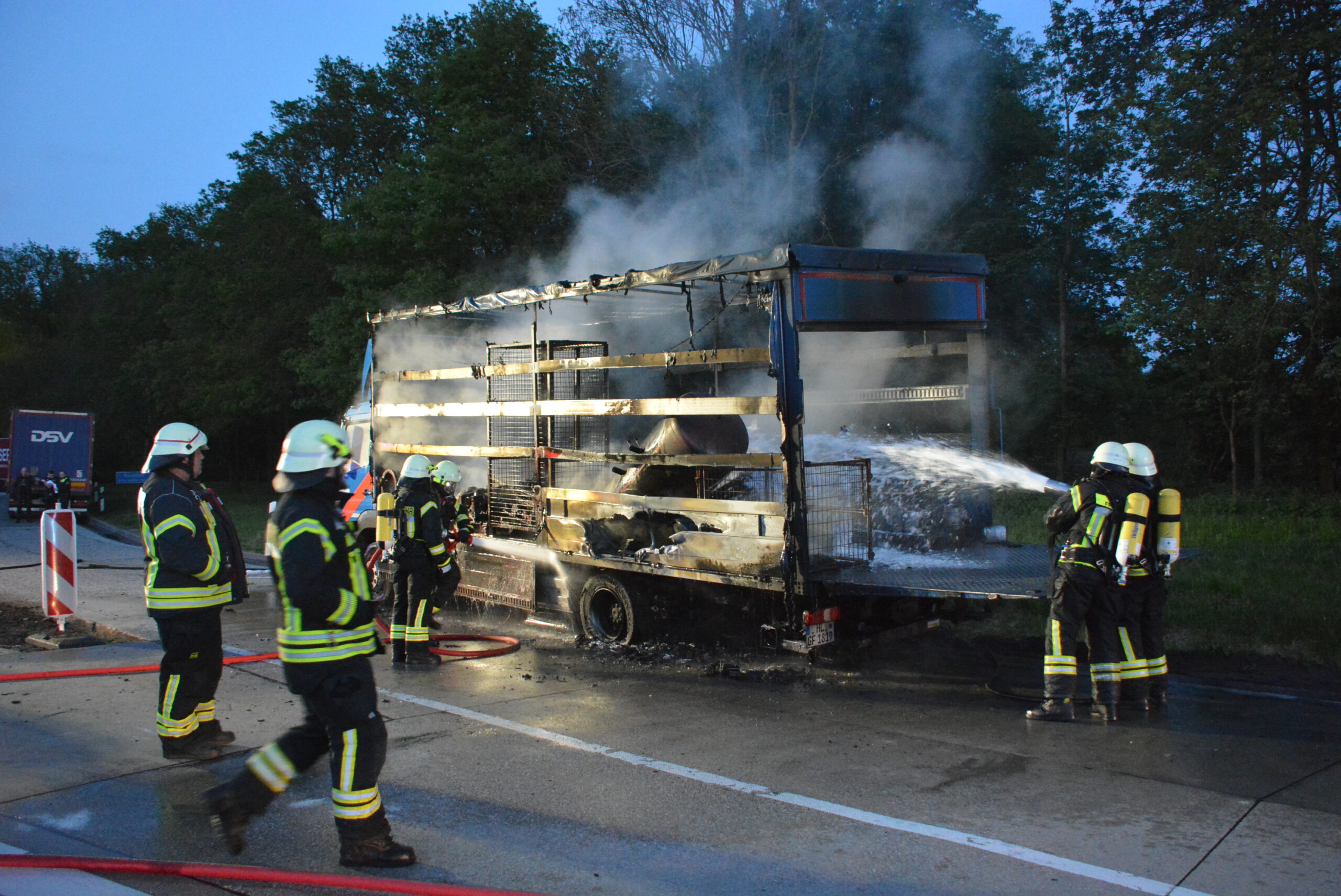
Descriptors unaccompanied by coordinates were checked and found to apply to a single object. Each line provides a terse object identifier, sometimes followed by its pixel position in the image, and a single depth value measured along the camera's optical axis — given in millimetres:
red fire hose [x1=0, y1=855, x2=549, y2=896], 3594
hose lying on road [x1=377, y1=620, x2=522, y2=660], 7965
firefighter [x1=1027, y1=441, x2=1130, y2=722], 5965
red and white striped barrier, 8859
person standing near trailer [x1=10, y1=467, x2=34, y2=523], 25406
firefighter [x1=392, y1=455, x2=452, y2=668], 7742
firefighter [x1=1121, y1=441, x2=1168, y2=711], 6191
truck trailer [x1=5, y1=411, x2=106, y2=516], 27656
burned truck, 6758
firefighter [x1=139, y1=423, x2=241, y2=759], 5215
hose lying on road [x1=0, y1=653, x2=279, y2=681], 6965
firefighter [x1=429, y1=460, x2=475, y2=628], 8194
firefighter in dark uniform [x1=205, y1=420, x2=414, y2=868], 3787
